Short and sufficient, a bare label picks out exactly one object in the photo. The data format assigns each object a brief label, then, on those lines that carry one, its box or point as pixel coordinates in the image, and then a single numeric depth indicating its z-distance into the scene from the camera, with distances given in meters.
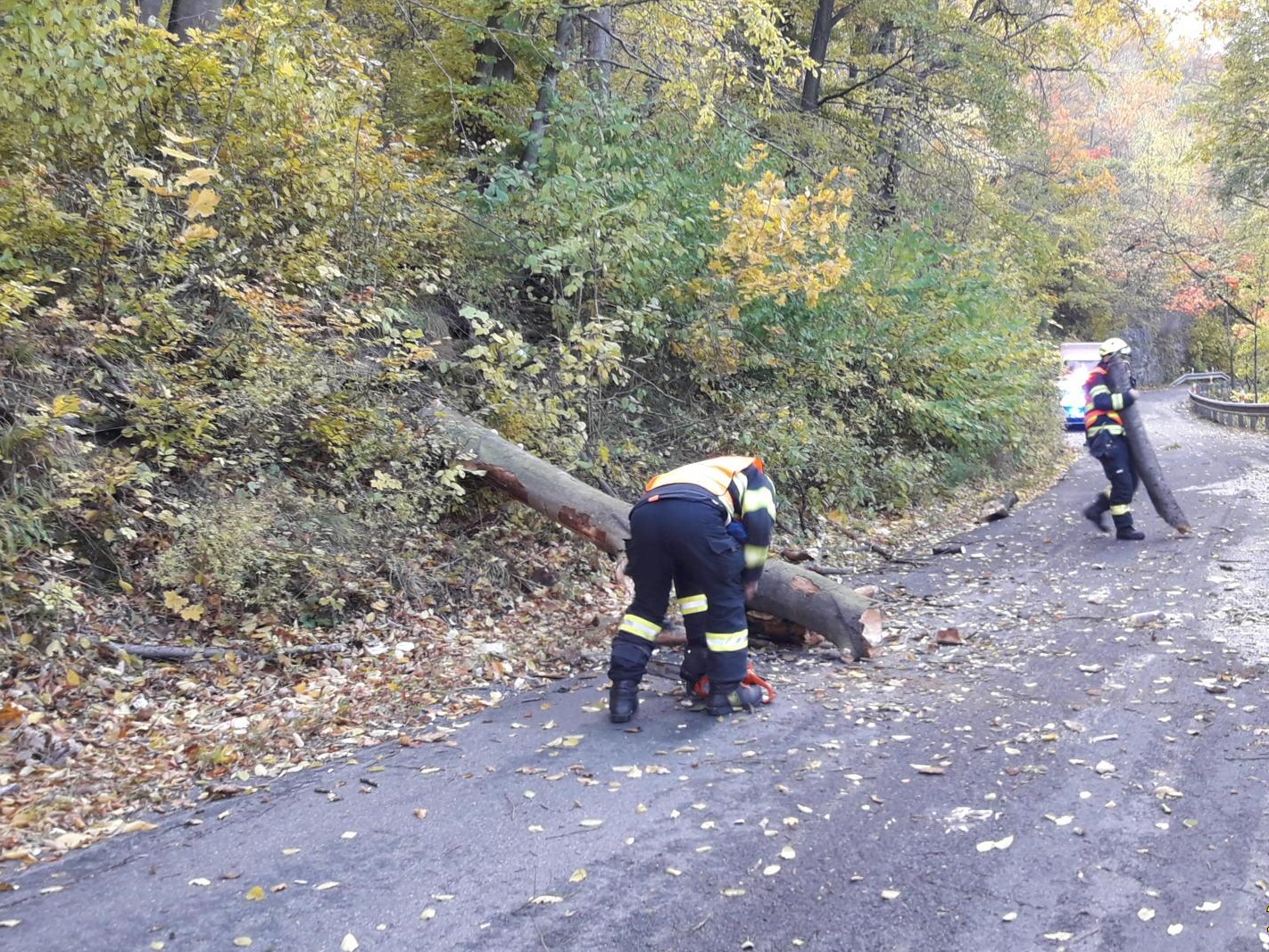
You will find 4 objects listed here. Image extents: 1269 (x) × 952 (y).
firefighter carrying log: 10.32
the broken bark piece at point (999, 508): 12.62
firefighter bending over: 5.37
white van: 26.05
